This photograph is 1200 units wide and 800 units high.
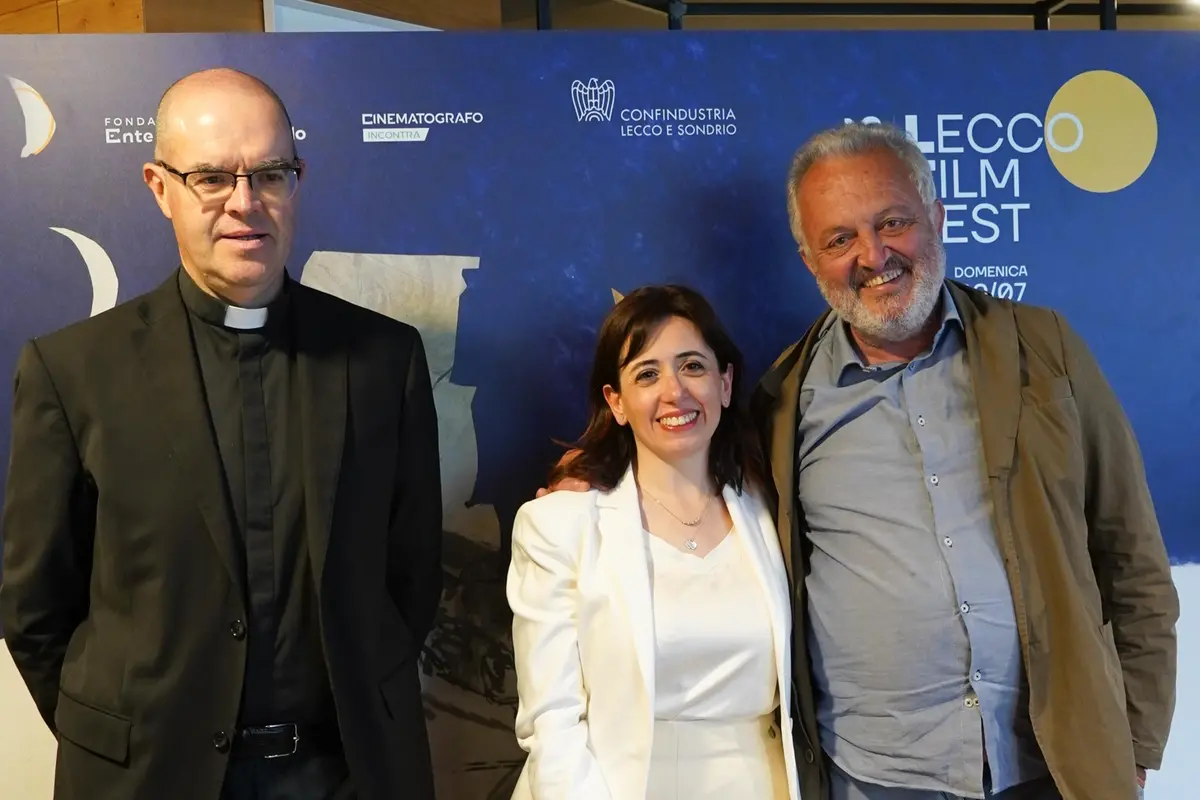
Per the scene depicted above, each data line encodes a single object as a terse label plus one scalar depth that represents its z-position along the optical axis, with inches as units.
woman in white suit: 75.8
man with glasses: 69.8
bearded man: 75.8
